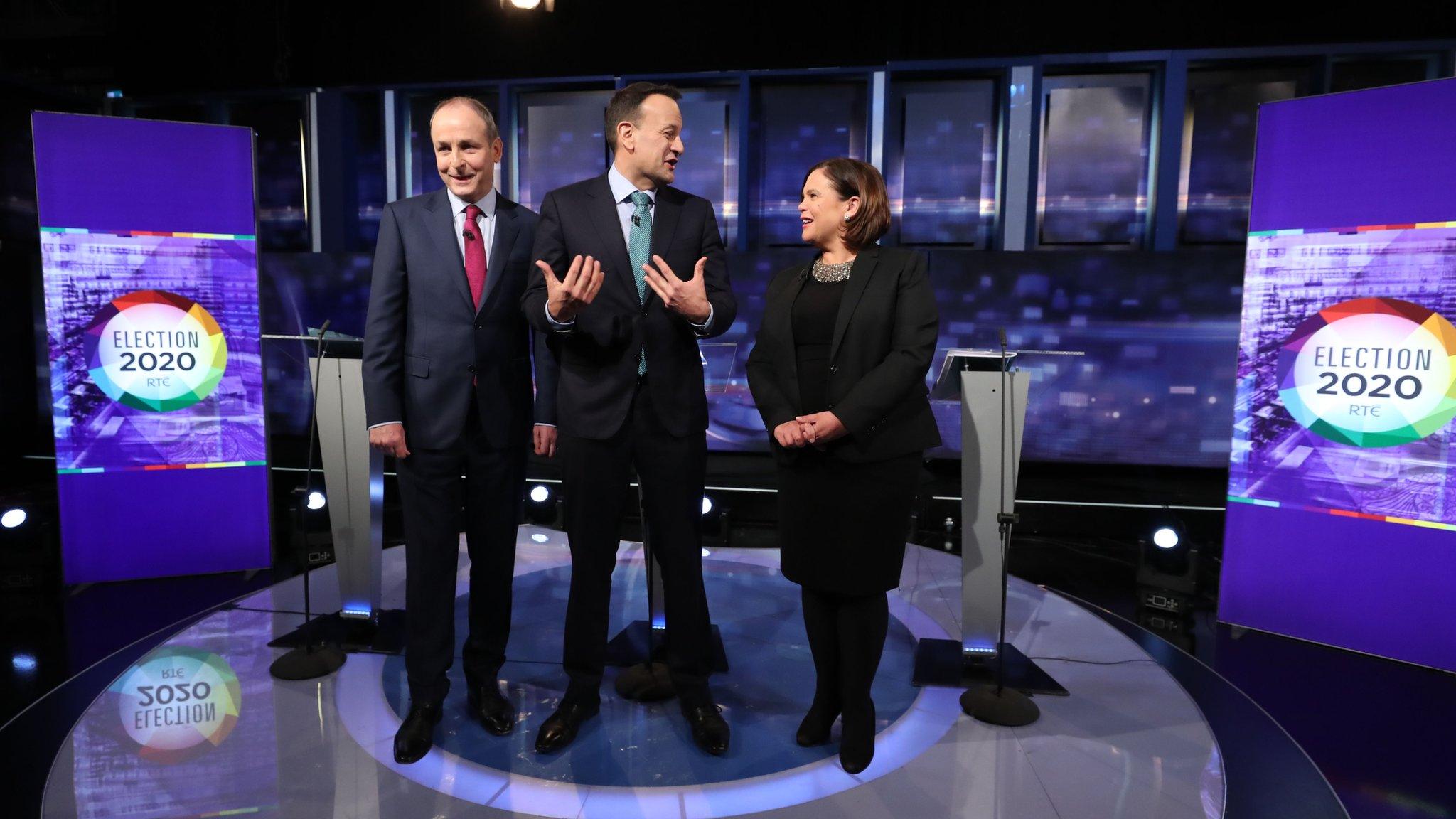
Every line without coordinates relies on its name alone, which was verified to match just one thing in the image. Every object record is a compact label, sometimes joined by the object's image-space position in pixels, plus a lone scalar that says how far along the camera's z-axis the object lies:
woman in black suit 1.99
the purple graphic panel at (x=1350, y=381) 2.92
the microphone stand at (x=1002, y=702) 2.46
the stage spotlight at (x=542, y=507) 4.89
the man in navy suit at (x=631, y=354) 2.09
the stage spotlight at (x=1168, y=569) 3.61
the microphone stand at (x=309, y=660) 2.70
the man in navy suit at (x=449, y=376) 2.19
